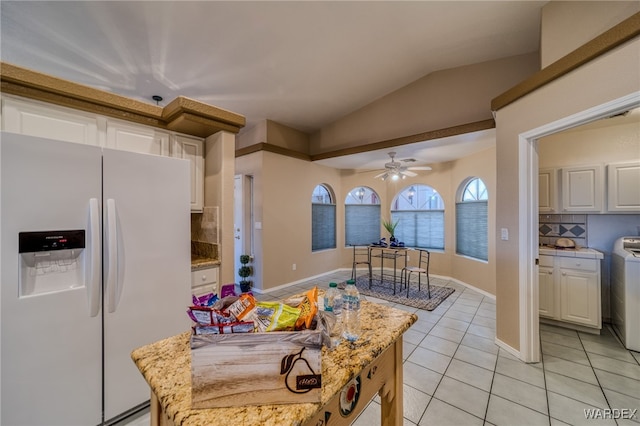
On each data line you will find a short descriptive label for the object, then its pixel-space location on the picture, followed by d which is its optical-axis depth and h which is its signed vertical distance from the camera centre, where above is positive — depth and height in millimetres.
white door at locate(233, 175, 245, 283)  4551 -148
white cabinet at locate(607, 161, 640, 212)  2613 +265
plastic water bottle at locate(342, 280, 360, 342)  1006 -443
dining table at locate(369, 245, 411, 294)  5130 -1034
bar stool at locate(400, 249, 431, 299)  3900 -1034
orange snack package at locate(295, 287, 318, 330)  727 -322
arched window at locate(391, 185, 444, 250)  5199 -90
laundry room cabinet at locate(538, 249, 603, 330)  2562 -858
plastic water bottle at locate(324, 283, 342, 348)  957 -431
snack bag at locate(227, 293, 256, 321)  710 -288
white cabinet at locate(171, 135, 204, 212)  2312 +537
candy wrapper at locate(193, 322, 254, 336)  630 -304
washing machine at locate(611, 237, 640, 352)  2279 -802
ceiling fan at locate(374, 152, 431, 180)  4109 +726
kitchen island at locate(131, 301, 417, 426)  585 -497
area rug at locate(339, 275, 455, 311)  3656 -1374
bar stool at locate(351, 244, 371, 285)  5801 -1008
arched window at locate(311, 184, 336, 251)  5215 -138
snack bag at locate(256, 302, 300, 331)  682 -310
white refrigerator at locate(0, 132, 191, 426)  1247 -365
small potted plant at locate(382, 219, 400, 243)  4477 -333
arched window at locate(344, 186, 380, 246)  5848 -157
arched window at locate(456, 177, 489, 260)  4239 -143
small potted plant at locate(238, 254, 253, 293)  3947 -998
